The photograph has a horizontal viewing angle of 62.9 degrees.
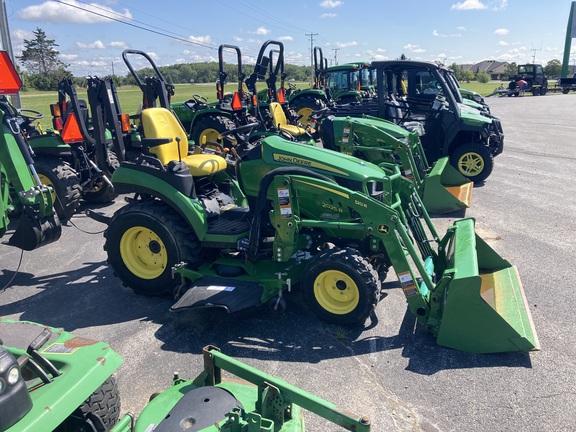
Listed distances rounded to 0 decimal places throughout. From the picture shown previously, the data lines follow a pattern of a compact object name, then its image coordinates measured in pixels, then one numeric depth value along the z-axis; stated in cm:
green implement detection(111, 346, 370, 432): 191
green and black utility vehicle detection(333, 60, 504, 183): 862
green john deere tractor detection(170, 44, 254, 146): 1124
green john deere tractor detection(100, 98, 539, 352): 361
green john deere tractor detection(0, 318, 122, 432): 162
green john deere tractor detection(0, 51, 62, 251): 470
